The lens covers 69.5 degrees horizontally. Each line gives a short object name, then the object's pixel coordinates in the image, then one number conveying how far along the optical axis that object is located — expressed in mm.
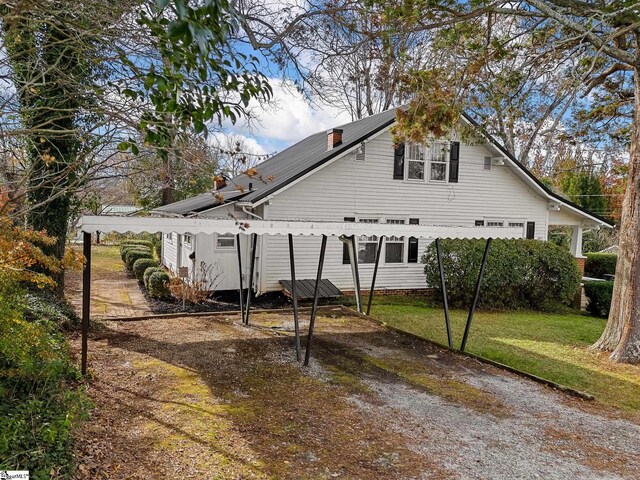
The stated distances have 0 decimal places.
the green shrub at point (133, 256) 18562
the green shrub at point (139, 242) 23192
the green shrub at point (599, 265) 24234
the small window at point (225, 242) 13838
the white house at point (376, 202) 13695
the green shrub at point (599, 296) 14844
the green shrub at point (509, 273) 13938
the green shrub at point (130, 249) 20258
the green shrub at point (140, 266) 16297
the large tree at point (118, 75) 3031
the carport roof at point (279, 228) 6164
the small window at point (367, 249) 15023
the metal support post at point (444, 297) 8297
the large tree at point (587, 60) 8016
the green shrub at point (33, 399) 3561
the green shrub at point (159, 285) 12961
